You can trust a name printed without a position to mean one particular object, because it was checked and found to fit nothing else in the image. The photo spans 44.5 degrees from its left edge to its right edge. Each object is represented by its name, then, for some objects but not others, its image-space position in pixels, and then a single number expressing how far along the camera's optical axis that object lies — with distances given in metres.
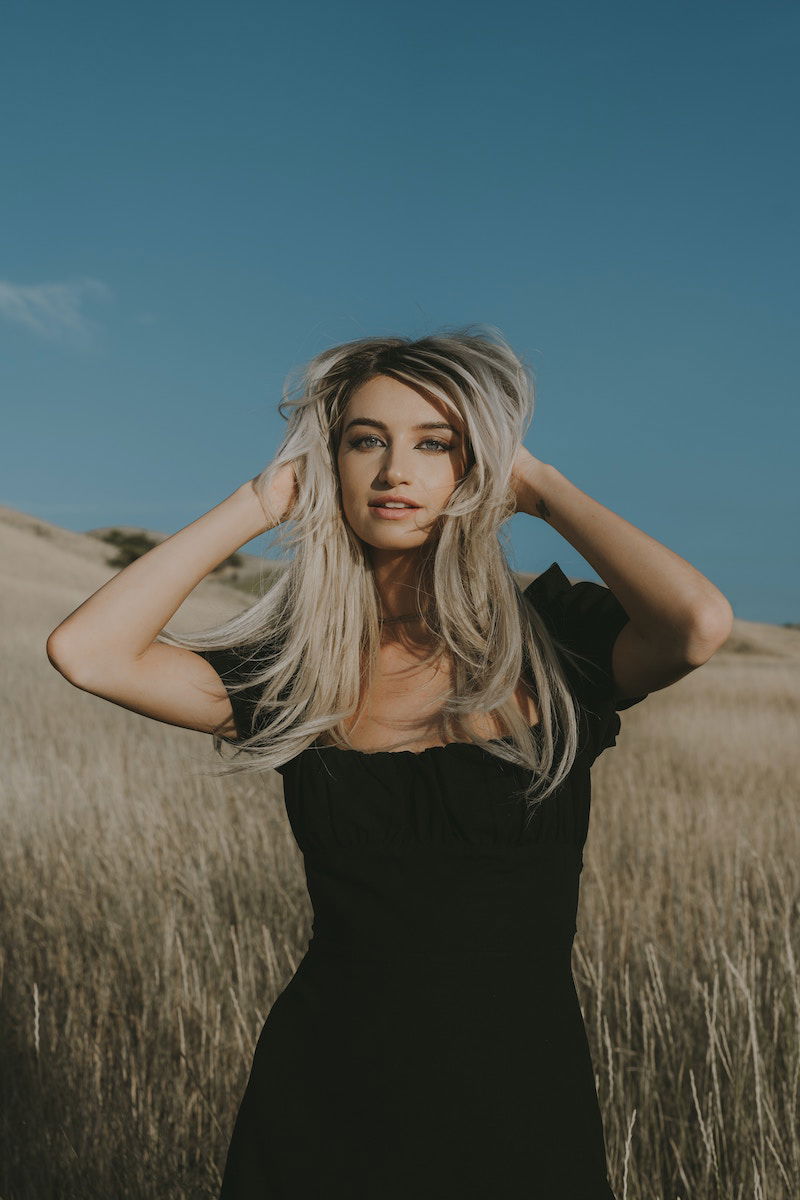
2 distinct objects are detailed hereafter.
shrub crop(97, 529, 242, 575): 54.41
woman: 1.85
